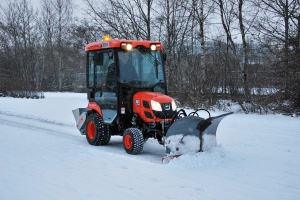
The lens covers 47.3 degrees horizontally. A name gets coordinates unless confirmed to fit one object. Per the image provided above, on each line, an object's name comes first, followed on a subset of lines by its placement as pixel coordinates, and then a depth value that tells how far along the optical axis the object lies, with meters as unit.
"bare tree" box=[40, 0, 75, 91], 38.09
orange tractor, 6.80
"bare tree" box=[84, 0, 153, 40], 16.06
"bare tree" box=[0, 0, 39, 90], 35.16
